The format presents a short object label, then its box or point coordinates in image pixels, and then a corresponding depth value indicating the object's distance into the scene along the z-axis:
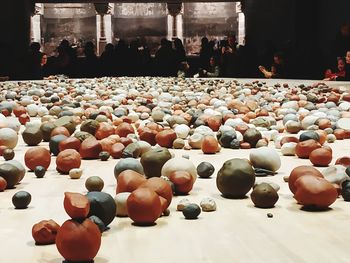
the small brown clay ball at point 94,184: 1.86
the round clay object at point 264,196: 1.74
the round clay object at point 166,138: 2.93
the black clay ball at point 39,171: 2.21
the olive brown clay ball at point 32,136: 3.02
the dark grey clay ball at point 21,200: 1.73
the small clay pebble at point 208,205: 1.71
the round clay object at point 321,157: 2.36
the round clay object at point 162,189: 1.62
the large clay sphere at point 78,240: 1.20
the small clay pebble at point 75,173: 2.20
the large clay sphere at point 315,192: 1.68
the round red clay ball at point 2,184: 1.93
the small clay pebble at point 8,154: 2.45
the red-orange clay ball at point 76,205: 1.23
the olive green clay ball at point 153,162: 2.06
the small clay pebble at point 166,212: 1.64
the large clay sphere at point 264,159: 2.26
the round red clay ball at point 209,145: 2.77
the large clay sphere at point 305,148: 2.59
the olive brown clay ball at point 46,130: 3.09
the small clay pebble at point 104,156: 2.57
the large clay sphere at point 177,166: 1.95
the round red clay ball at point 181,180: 1.88
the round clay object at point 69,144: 2.57
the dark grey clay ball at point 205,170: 2.18
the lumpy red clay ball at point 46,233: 1.36
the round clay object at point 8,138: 2.81
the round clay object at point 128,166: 1.99
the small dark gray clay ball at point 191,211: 1.60
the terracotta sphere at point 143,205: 1.50
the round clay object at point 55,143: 2.67
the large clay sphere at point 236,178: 1.85
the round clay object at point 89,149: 2.60
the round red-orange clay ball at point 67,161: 2.28
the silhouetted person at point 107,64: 12.38
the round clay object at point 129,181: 1.71
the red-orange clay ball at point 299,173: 1.82
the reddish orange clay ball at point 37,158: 2.32
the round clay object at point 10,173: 1.97
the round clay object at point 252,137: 2.93
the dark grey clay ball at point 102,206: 1.44
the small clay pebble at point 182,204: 1.69
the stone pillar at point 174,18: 20.41
